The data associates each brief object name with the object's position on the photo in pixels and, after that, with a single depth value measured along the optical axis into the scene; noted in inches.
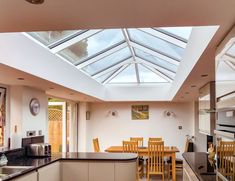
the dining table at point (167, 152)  209.3
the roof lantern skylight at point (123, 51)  138.3
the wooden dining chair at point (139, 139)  265.7
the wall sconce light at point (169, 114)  285.8
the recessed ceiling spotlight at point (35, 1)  52.5
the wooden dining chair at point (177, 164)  230.2
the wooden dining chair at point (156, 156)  206.9
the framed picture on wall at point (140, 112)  289.6
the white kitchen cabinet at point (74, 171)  141.5
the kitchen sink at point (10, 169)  116.4
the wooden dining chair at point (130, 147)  214.9
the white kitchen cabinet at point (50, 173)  121.3
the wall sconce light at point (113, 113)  292.8
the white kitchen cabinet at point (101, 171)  139.6
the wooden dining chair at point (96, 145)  223.4
